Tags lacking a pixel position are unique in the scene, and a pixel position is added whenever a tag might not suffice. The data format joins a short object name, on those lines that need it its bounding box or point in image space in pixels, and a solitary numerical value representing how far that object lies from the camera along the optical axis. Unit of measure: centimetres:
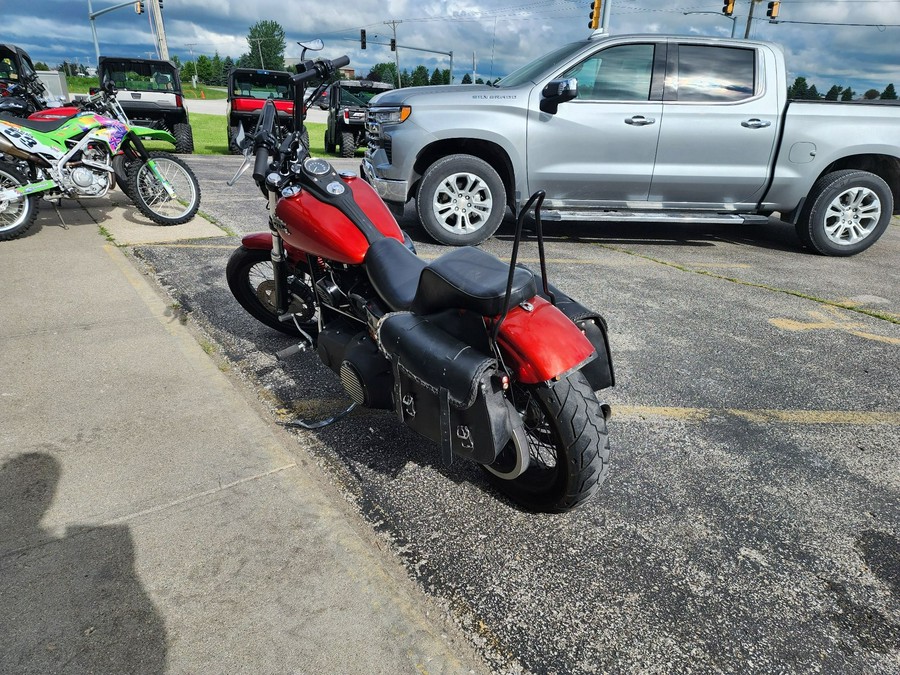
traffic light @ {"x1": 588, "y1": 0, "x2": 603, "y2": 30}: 1582
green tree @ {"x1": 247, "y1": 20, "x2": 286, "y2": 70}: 10006
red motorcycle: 190
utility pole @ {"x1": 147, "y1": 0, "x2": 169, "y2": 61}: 2586
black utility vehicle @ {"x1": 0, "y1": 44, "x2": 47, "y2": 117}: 988
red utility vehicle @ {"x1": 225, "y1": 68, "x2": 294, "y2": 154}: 1283
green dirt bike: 554
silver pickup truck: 584
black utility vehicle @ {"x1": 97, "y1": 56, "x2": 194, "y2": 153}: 1227
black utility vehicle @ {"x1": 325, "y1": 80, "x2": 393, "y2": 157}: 1379
